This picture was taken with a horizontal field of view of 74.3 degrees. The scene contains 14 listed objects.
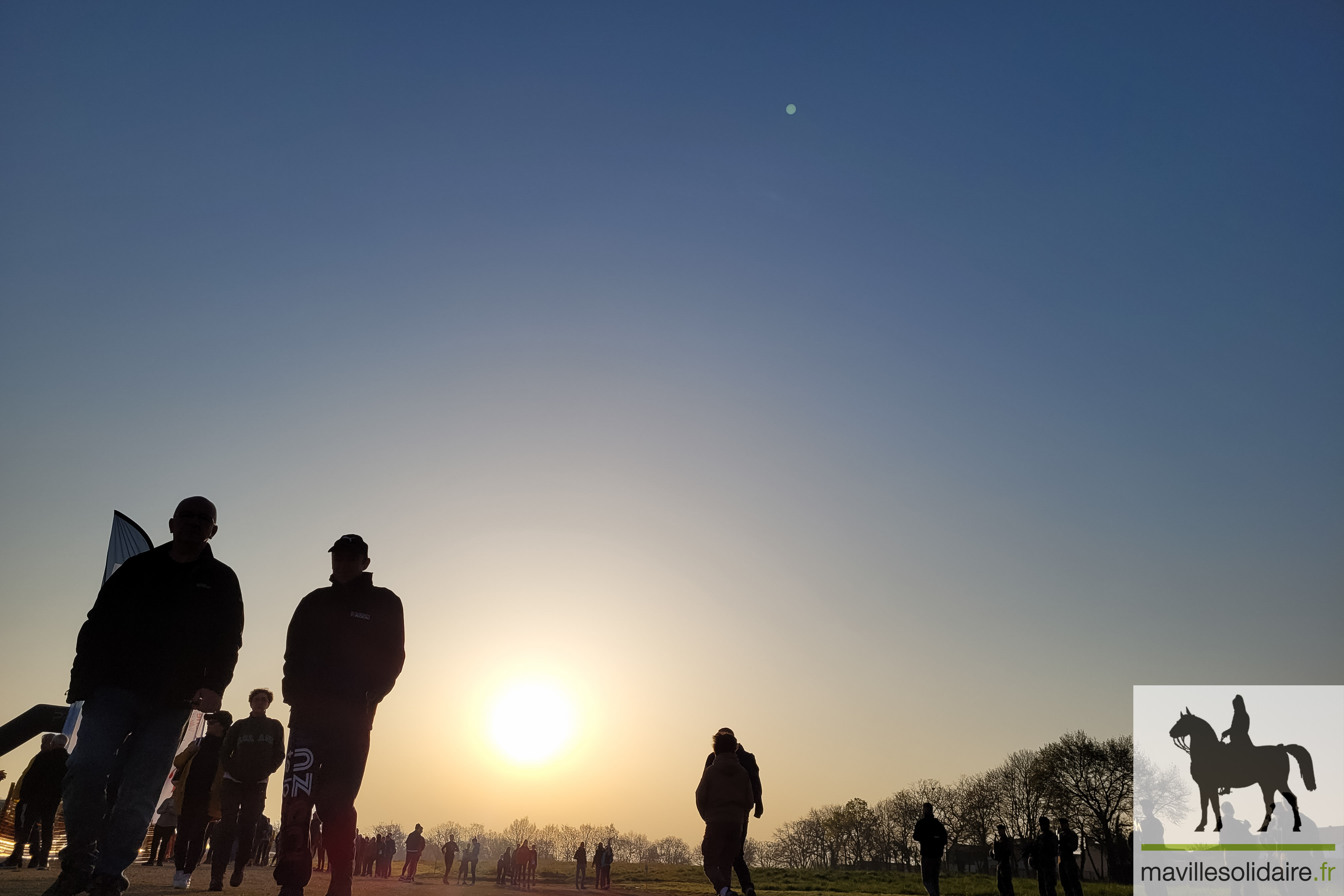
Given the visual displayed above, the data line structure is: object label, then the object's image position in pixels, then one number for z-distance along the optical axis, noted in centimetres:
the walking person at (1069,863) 1959
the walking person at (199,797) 866
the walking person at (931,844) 1670
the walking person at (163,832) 1258
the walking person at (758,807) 1051
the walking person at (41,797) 1088
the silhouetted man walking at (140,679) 480
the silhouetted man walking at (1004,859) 2384
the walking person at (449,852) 3130
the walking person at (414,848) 2777
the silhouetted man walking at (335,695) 478
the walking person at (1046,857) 2158
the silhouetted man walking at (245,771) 881
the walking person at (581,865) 3438
